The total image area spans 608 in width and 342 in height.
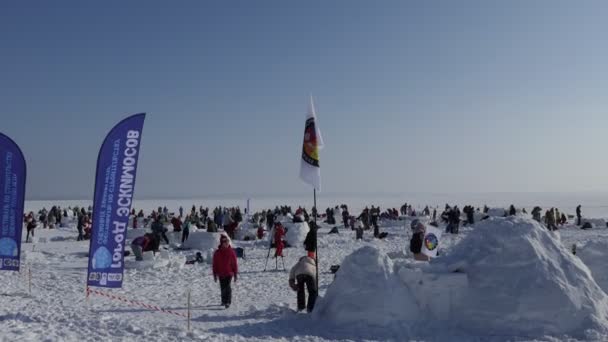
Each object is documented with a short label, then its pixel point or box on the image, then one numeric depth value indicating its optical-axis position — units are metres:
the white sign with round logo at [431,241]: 13.84
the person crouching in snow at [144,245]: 16.48
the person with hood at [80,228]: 25.84
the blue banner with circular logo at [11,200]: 11.66
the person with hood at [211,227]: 22.41
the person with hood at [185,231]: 22.38
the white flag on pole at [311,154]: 10.94
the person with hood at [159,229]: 21.96
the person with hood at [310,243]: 13.73
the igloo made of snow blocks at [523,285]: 7.98
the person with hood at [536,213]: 29.19
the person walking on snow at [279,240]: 16.48
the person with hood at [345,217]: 32.19
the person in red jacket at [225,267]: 10.21
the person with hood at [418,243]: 13.76
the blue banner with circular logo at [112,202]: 9.75
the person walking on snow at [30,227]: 24.81
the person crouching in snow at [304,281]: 9.45
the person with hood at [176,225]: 24.12
